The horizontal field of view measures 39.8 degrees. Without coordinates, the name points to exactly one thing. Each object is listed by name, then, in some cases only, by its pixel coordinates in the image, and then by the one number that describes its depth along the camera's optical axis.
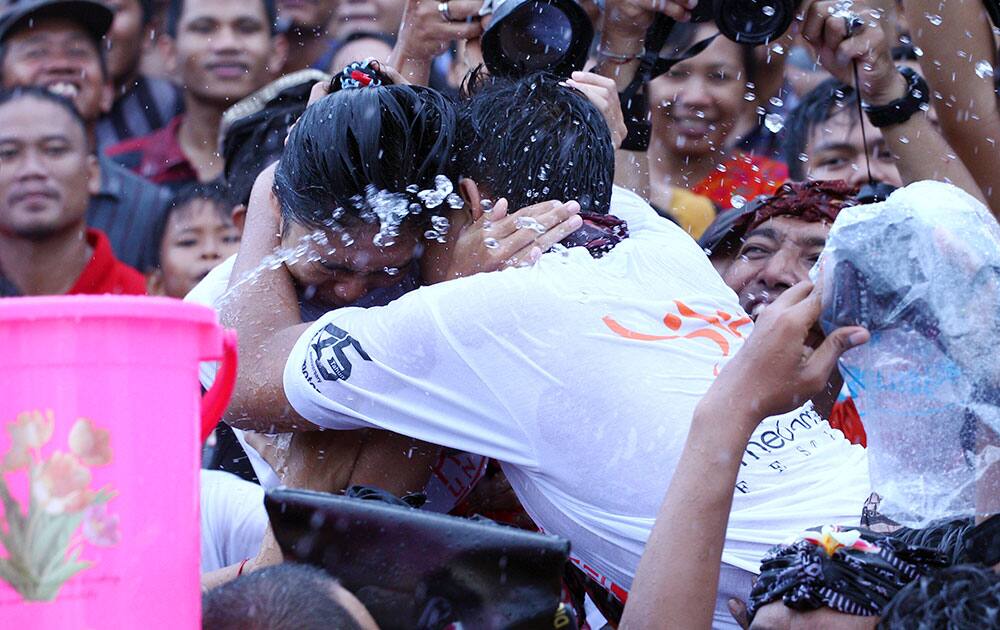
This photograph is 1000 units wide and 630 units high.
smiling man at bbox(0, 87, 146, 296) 4.81
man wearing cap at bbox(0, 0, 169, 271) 5.15
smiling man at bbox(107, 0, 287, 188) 5.49
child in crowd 4.98
